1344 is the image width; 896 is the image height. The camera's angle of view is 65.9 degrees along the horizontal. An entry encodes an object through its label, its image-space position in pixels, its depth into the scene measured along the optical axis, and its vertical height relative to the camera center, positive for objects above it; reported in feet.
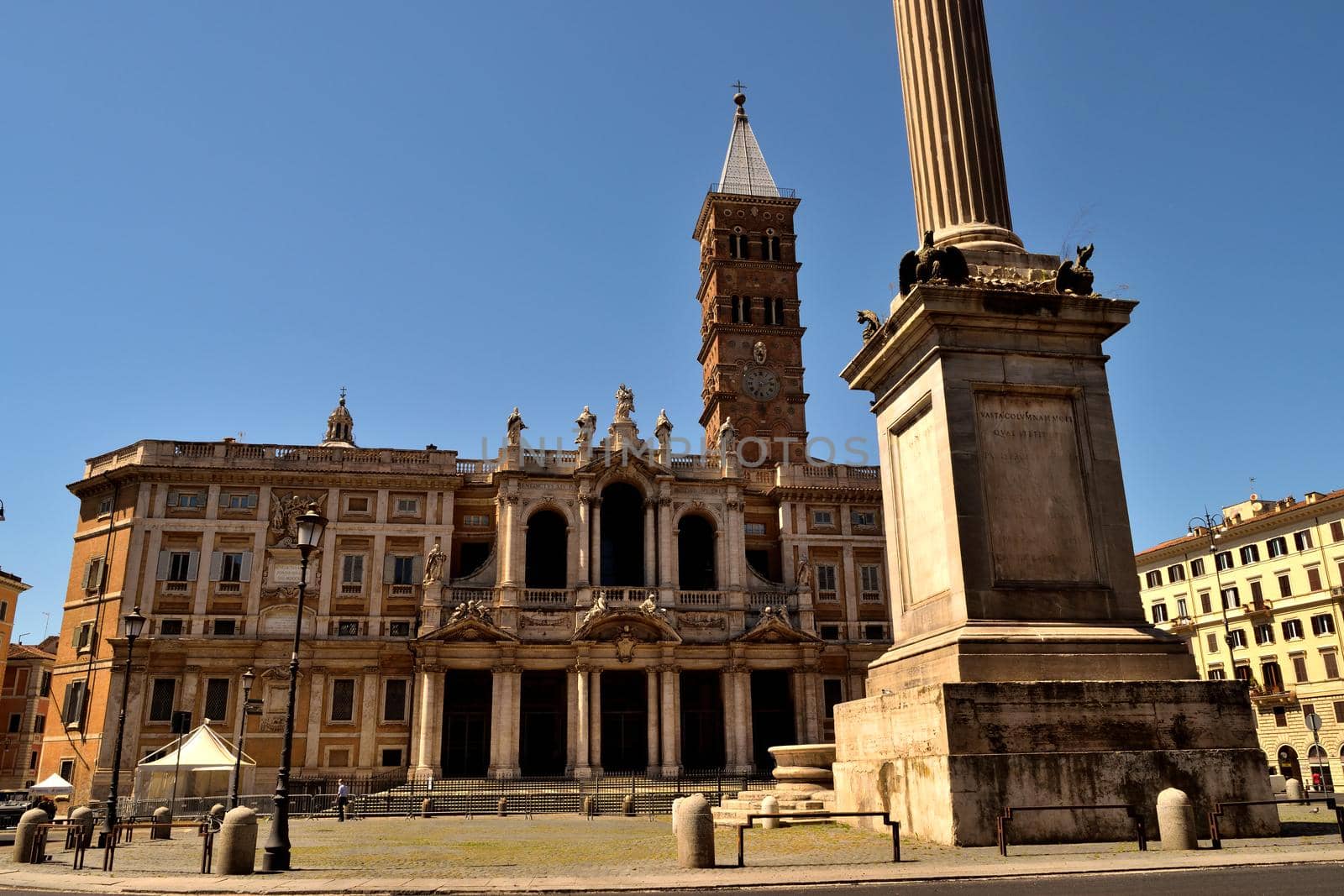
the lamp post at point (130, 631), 75.74 +11.10
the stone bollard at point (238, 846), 43.45 -2.55
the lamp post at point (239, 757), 91.81 +2.13
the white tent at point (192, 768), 89.40 +1.29
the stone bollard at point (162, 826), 75.36 -2.95
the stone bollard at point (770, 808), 50.03 -1.68
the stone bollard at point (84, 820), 53.13 -1.88
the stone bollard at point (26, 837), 53.16 -2.47
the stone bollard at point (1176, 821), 32.68 -1.76
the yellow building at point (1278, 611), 165.68 +25.06
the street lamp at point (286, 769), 44.96 +0.55
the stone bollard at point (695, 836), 36.65 -2.15
